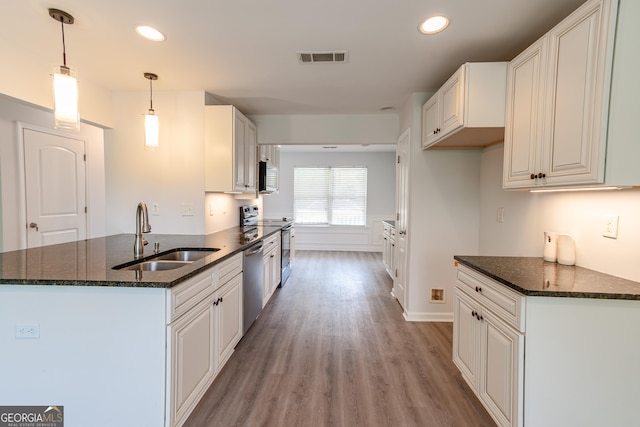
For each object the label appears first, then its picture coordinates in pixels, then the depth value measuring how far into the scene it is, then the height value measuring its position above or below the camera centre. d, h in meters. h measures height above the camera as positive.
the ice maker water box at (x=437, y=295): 3.15 -1.00
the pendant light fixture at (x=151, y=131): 2.47 +0.57
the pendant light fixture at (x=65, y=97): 1.66 +0.57
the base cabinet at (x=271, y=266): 3.35 -0.83
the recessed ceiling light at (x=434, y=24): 1.80 +1.13
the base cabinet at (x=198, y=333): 1.52 -0.84
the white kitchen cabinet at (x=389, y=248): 4.43 -0.75
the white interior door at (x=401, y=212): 3.29 -0.12
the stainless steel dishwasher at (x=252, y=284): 2.64 -0.82
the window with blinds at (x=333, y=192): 7.38 +0.21
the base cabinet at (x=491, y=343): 1.42 -0.80
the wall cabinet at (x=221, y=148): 3.04 +0.53
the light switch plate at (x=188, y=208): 3.08 -0.10
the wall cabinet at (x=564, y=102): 1.32 +0.54
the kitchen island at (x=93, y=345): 1.46 -0.74
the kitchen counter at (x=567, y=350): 1.32 -0.68
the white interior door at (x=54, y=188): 3.20 +0.09
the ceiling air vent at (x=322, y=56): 2.24 +1.13
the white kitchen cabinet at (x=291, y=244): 5.09 -0.81
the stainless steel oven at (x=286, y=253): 4.33 -0.85
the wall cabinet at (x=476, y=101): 2.02 +0.73
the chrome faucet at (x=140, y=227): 2.05 -0.21
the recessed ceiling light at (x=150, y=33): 1.92 +1.11
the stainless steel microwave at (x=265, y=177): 4.33 +0.35
